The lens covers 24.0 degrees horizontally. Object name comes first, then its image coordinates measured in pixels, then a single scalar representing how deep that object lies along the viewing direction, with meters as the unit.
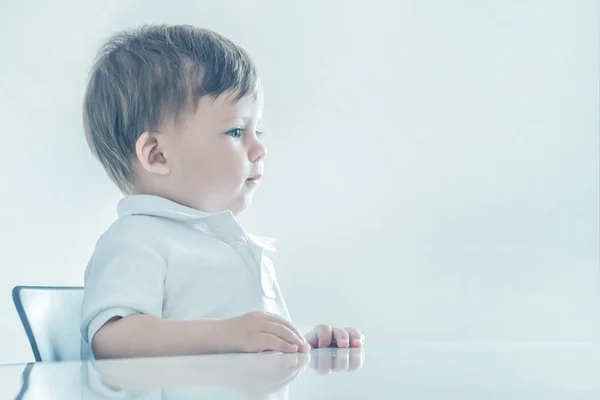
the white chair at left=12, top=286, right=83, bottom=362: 1.11
